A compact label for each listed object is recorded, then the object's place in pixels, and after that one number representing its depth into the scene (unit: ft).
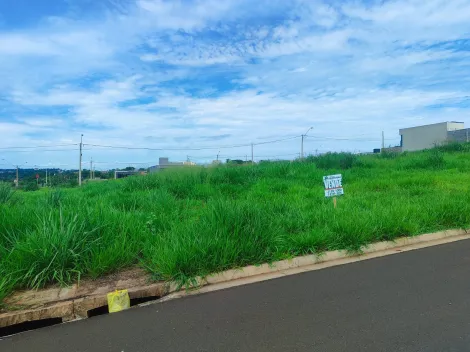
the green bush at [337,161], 54.90
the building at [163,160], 79.40
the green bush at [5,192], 24.66
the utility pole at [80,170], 95.96
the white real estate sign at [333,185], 23.71
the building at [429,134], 135.10
